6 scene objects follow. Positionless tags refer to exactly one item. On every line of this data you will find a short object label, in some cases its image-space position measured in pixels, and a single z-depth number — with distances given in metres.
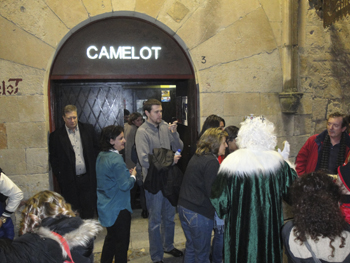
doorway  4.77
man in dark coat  4.43
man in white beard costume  2.67
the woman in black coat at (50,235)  1.68
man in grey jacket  3.80
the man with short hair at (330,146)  3.92
